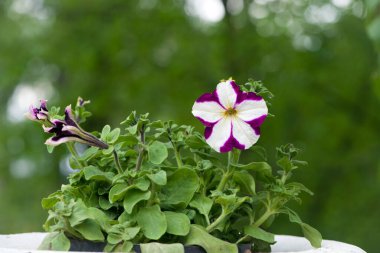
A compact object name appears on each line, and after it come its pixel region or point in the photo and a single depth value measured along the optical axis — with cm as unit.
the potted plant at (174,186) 117
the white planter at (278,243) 124
